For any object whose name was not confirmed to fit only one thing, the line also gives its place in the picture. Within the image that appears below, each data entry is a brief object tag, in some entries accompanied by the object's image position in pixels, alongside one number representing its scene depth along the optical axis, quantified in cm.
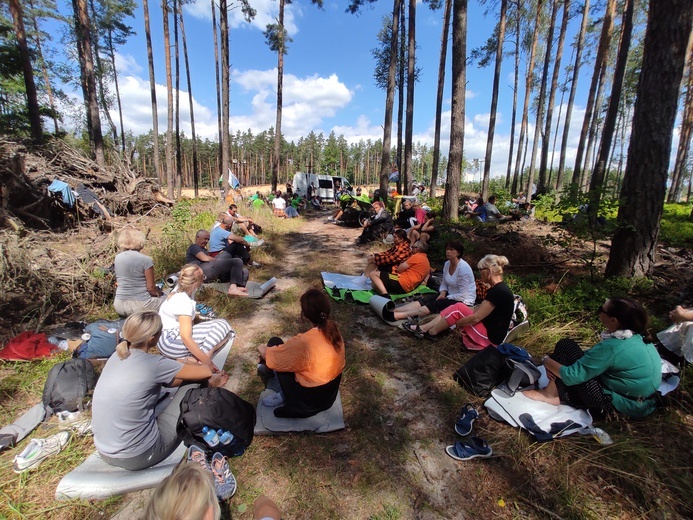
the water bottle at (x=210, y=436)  231
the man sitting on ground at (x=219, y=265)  555
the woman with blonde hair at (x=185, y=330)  309
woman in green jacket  240
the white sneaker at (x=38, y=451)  217
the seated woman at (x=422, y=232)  716
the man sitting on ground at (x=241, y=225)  830
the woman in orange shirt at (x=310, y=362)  256
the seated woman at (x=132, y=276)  394
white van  2214
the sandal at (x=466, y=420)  259
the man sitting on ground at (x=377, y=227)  914
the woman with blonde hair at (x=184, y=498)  116
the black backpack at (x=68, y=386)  263
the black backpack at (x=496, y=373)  286
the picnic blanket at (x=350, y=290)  532
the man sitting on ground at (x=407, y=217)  859
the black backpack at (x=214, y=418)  232
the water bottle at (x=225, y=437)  234
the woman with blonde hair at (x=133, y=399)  202
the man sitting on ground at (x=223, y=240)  606
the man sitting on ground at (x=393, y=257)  581
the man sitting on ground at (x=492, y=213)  1068
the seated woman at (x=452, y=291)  443
